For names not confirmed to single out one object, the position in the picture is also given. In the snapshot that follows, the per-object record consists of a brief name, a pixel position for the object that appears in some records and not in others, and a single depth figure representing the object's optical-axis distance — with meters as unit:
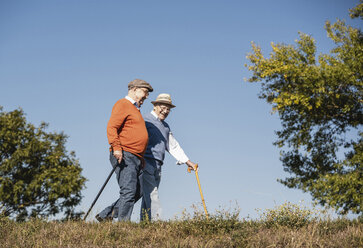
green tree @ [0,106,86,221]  19.11
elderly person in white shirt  7.46
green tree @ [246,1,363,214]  13.72
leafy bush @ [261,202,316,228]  5.81
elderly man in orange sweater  6.62
